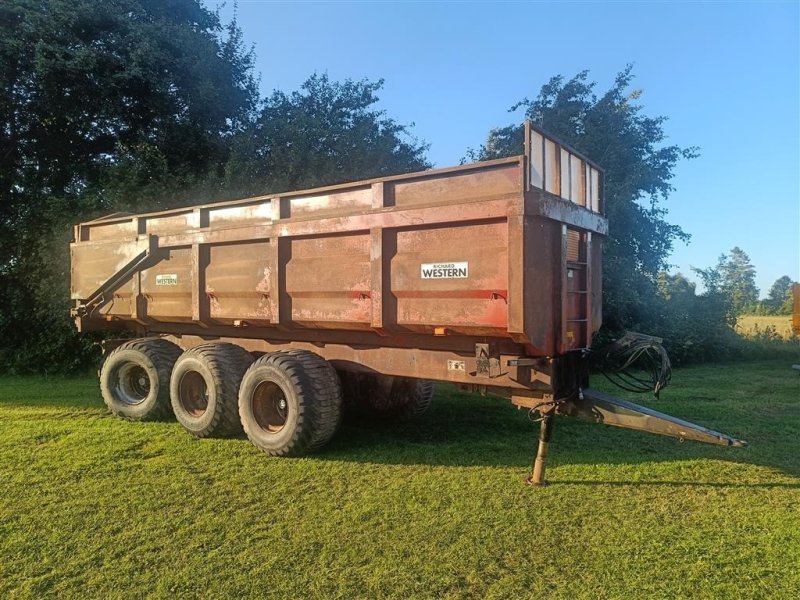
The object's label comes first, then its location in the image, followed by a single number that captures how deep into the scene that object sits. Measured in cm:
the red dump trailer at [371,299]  434
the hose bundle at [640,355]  502
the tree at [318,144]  1269
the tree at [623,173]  1279
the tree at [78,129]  1166
